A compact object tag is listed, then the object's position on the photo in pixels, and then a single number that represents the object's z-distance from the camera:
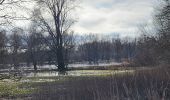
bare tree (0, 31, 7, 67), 23.02
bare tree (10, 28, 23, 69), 21.98
